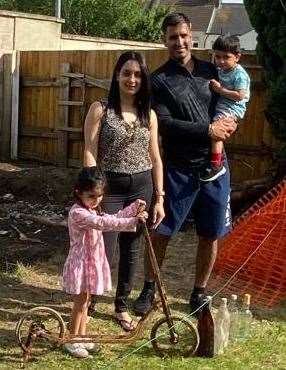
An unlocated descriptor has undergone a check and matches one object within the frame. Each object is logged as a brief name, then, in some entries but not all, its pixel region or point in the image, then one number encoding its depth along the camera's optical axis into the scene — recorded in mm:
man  4559
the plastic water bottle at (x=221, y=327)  4242
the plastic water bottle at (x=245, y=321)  4676
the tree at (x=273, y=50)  7562
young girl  4027
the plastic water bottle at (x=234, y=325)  4598
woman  4348
